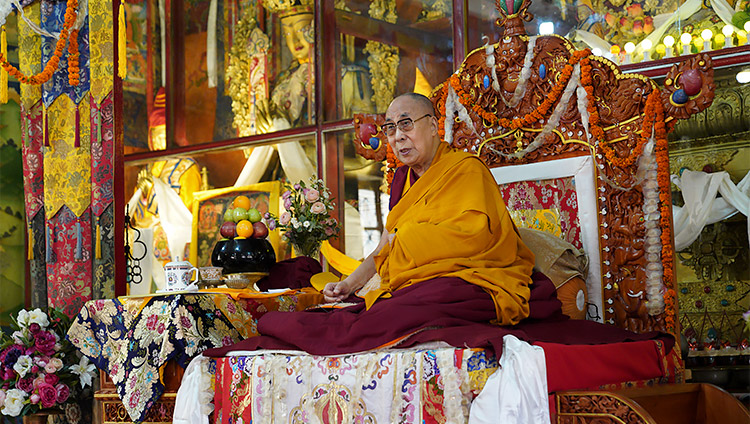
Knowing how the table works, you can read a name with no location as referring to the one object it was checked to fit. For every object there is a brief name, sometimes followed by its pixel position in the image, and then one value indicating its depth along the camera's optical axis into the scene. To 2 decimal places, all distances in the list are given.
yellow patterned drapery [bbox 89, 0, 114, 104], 4.55
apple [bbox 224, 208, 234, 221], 4.37
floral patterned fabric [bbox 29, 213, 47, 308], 4.97
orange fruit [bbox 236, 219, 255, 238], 4.29
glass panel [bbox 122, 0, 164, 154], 7.23
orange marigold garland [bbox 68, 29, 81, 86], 4.68
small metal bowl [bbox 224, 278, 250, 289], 4.09
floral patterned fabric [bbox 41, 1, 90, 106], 4.70
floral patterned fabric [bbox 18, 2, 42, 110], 5.02
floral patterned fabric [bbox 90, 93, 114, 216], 4.47
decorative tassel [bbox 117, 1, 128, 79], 4.47
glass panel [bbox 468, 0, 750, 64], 5.20
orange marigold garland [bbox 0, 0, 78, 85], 4.63
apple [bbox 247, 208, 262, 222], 4.37
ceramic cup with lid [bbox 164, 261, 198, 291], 3.81
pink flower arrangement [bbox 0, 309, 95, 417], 4.25
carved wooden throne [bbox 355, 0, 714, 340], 3.57
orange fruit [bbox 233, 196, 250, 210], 4.36
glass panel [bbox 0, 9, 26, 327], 5.34
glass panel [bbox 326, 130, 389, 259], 5.90
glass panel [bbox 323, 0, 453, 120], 5.75
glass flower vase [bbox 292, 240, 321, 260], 4.67
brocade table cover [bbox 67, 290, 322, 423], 3.44
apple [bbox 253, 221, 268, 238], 4.33
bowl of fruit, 4.21
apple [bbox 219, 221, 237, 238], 4.33
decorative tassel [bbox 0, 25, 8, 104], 4.76
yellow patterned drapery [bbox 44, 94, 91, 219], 4.62
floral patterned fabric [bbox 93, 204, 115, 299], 4.46
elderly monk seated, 2.99
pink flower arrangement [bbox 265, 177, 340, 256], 4.64
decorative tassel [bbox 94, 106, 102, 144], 4.53
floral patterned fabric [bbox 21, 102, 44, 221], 4.96
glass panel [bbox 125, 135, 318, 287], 6.27
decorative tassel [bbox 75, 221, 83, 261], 4.54
